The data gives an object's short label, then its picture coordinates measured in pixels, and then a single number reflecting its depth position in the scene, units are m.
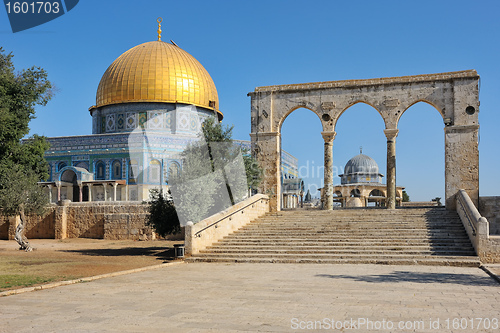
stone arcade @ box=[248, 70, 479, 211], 19.53
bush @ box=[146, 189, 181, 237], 17.73
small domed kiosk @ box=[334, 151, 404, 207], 45.31
